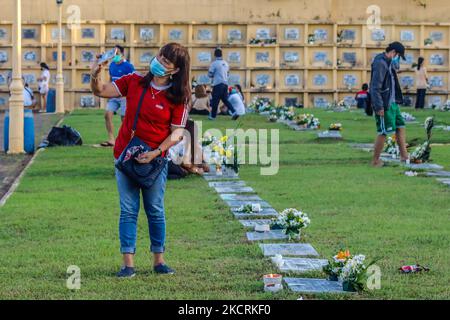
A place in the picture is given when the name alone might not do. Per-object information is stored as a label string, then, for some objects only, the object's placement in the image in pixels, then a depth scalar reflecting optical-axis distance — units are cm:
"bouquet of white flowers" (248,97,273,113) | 3200
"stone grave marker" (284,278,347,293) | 776
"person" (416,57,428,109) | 3619
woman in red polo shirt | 852
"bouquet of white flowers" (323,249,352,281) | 799
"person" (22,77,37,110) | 3219
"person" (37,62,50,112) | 3631
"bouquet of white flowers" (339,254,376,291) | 777
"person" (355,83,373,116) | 3631
